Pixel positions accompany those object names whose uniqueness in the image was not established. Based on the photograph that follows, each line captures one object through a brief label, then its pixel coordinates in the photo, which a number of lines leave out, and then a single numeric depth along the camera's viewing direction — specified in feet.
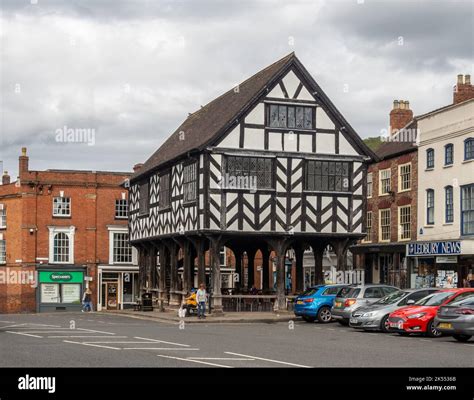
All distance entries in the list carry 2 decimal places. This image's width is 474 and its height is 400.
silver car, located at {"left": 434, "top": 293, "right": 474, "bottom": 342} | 76.59
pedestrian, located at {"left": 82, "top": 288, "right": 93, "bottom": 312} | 169.35
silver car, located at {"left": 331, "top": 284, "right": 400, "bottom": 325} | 102.27
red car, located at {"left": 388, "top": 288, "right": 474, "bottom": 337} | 85.20
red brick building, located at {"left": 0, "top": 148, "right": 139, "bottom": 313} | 183.42
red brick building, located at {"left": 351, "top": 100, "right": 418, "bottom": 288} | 148.56
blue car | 111.14
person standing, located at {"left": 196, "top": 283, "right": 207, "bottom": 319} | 118.21
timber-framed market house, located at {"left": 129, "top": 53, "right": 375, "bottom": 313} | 122.52
